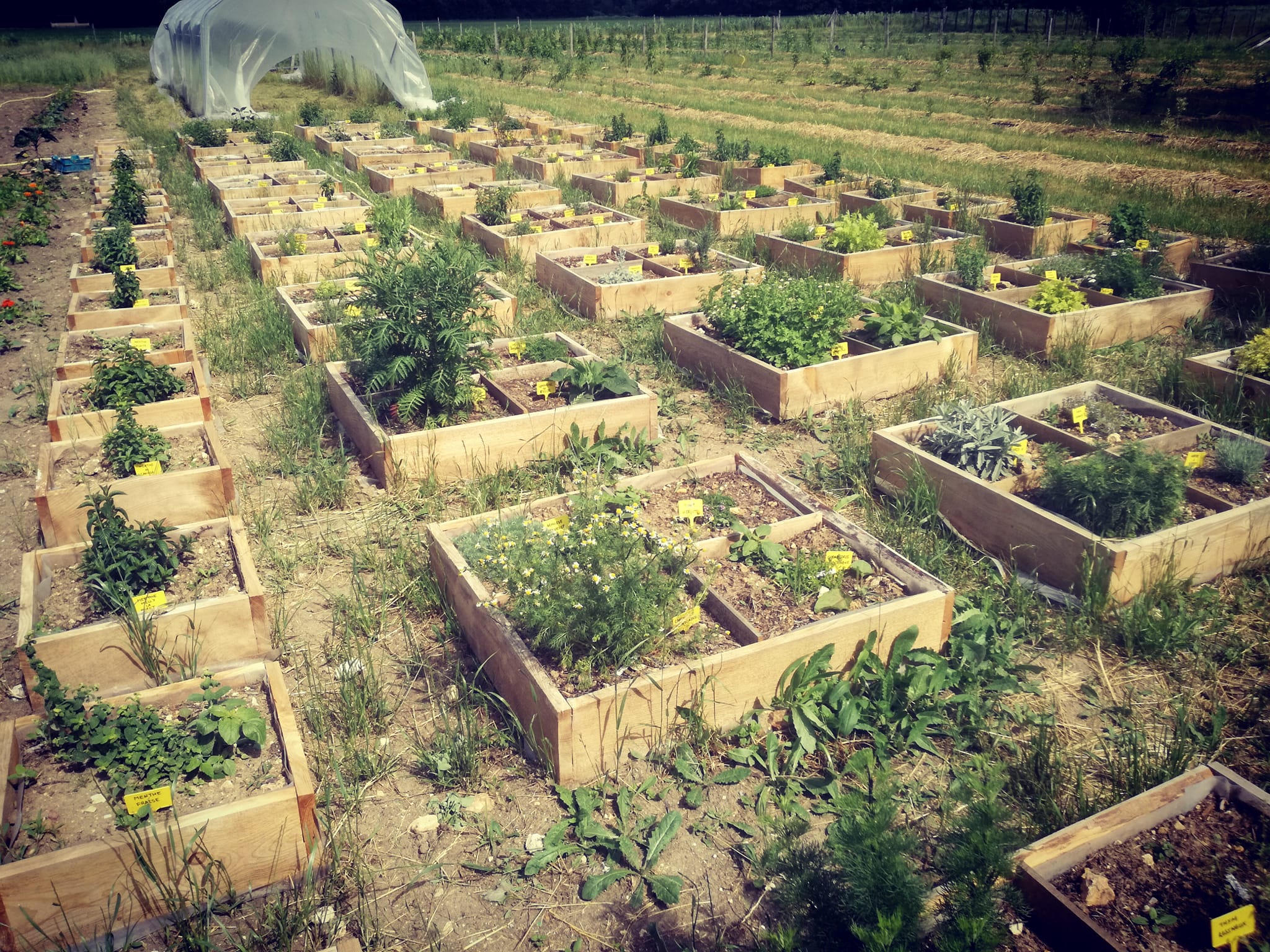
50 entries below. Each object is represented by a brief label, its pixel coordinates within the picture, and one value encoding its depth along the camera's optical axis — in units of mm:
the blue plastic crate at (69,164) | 14797
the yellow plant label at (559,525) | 3887
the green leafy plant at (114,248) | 7738
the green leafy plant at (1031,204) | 9156
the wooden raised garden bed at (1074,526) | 3951
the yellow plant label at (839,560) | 3854
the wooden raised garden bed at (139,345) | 5934
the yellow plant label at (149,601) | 3586
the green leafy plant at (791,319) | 5848
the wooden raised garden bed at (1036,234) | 9039
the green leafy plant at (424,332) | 5039
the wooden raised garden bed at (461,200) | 10492
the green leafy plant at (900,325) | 6297
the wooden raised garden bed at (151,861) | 2496
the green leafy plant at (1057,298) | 6773
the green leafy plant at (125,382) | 5238
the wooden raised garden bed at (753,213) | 9742
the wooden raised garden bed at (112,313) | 6789
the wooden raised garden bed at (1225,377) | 5555
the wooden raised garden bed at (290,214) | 9523
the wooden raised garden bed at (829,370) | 5855
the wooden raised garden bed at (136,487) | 4375
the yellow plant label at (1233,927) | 2242
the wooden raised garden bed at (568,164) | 12531
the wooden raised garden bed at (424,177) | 11836
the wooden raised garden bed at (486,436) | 5004
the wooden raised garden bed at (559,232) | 8812
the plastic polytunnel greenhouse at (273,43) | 18641
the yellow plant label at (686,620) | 3391
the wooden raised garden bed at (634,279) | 7484
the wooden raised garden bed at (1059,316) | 6773
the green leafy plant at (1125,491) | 3986
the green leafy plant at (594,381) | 5523
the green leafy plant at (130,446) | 4617
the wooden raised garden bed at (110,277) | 7512
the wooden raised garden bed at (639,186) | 11195
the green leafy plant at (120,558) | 3623
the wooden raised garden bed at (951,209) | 9741
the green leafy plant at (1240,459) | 4547
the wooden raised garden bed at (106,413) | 5047
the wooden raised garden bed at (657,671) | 3123
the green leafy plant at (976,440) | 4605
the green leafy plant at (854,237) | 8141
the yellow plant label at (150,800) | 2680
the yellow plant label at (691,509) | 4211
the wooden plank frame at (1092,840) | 2342
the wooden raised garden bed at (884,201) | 10297
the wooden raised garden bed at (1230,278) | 7492
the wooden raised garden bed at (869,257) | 8172
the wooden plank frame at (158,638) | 3402
